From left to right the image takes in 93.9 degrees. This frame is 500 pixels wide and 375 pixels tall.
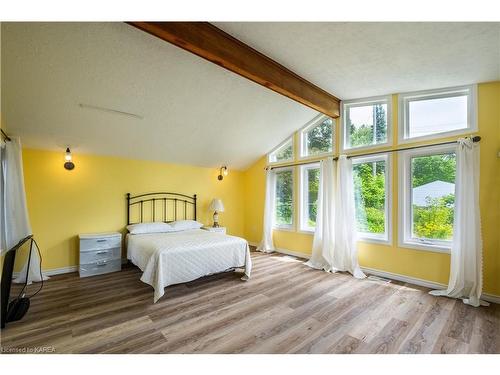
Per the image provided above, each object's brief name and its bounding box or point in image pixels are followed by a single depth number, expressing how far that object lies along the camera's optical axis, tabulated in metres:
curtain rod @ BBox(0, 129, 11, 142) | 3.00
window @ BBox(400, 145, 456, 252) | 3.13
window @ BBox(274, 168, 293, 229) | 5.15
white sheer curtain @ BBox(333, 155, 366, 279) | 3.79
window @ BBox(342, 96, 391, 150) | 3.73
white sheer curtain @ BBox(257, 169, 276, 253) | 5.26
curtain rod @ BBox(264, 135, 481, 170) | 2.83
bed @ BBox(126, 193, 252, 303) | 2.83
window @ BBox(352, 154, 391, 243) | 3.65
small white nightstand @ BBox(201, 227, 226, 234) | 4.88
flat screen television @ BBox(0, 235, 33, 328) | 2.02
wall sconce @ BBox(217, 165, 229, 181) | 5.59
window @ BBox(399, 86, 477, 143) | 3.02
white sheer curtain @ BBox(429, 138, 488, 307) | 2.72
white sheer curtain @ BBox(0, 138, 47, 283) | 2.83
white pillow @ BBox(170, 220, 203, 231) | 4.39
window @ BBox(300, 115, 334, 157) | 4.45
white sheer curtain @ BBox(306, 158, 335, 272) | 4.02
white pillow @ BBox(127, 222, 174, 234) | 3.98
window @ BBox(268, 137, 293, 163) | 5.16
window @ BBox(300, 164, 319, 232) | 4.73
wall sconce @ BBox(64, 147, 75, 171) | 3.64
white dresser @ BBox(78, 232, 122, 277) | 3.57
